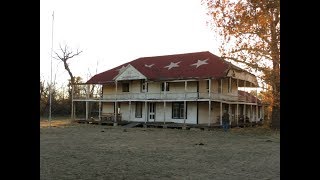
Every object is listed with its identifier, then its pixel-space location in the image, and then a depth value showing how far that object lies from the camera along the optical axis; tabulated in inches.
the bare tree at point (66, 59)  2418.8
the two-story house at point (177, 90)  1376.7
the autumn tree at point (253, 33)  983.6
